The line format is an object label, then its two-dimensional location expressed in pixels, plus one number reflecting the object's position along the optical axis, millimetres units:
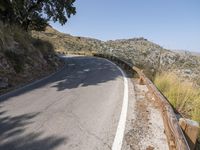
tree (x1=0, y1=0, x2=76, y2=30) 12616
